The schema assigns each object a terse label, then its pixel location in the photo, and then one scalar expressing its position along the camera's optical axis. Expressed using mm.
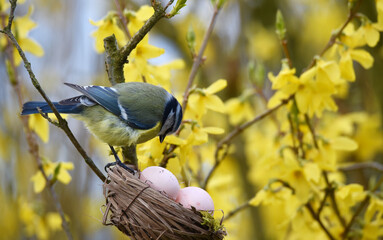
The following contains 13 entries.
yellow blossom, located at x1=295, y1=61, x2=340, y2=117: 4434
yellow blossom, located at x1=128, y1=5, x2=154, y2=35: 4480
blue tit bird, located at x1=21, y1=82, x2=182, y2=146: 4125
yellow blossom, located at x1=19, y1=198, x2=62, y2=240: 5824
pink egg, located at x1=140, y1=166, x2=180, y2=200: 3586
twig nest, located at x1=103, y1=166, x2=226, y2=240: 3311
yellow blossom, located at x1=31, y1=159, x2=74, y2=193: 4770
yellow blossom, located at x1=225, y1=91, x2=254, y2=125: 5846
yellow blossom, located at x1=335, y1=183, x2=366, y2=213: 4691
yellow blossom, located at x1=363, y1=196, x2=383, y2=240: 5082
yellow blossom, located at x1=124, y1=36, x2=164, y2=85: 4406
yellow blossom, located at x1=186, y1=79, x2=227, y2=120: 4566
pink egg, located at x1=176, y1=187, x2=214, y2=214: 3613
